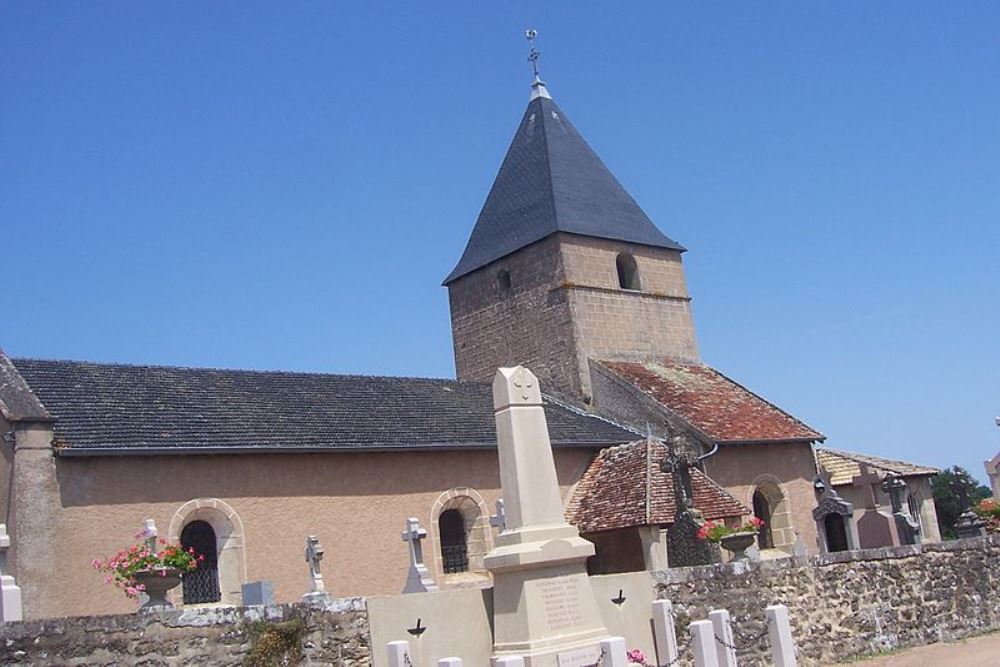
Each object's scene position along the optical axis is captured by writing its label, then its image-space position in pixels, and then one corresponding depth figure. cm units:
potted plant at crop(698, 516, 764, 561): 1402
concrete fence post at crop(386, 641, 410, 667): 922
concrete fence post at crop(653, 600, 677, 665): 1156
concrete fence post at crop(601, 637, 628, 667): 909
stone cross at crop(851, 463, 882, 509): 1898
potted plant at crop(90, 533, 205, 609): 1009
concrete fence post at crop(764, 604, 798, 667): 1108
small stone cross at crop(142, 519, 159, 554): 1268
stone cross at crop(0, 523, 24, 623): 1012
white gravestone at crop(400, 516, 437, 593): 1497
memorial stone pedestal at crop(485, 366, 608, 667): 984
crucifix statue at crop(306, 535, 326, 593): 1422
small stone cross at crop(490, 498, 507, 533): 1638
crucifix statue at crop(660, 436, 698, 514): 1634
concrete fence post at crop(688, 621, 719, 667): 1057
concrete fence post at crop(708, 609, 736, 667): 1136
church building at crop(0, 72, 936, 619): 1459
